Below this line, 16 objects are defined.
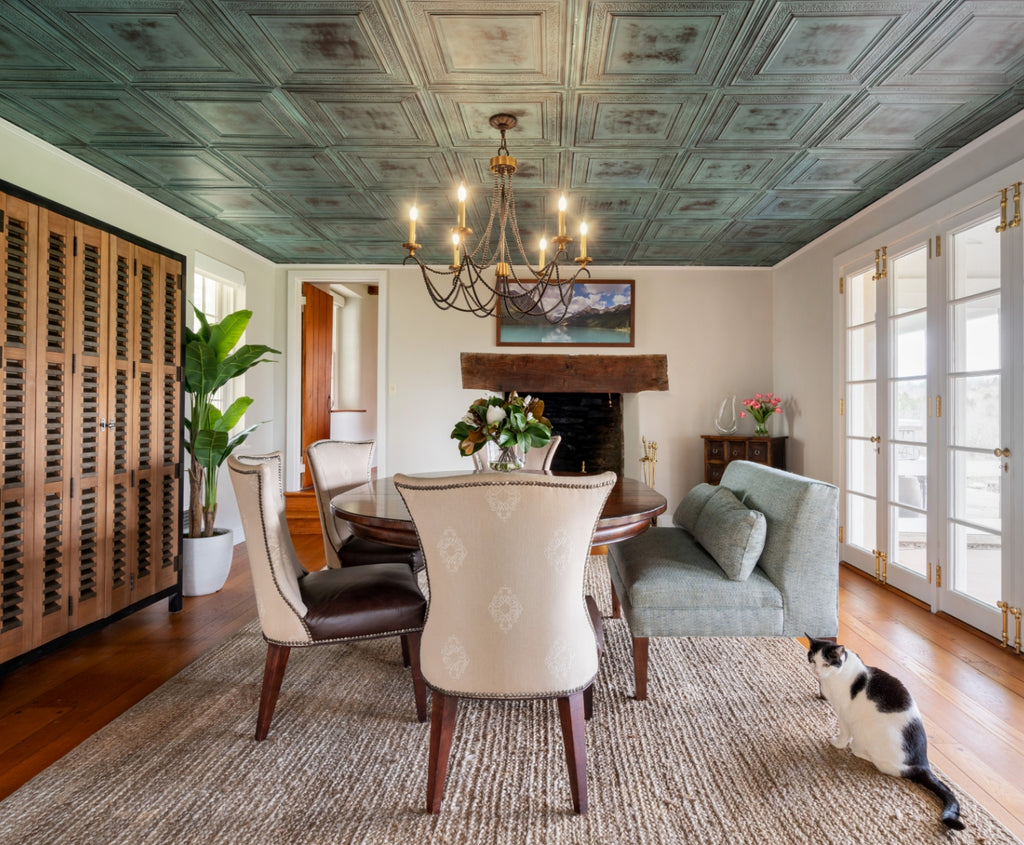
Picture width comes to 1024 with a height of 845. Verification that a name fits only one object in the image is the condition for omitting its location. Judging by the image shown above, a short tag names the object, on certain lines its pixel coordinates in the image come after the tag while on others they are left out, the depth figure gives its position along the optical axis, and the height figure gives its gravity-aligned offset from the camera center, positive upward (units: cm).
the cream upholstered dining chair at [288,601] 183 -57
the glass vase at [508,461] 230 -14
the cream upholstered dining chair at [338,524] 272 -46
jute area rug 149 -100
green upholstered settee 213 -58
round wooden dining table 193 -30
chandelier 249 +113
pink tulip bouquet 495 +15
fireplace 531 +46
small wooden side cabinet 493 -21
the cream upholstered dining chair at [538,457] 267 -17
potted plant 344 -4
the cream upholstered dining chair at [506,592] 141 -41
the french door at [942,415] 273 +6
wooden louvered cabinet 225 +0
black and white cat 165 -82
